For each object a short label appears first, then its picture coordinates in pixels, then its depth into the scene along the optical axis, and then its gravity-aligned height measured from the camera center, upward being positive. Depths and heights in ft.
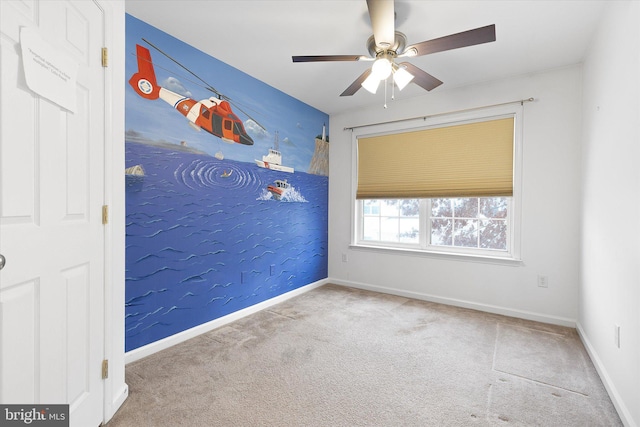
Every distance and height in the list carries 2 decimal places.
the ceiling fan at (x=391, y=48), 5.70 +3.71
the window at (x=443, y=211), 10.88 +0.03
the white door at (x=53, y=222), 3.51 -0.18
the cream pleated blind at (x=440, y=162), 10.94 +2.08
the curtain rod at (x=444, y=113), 10.39 +4.04
